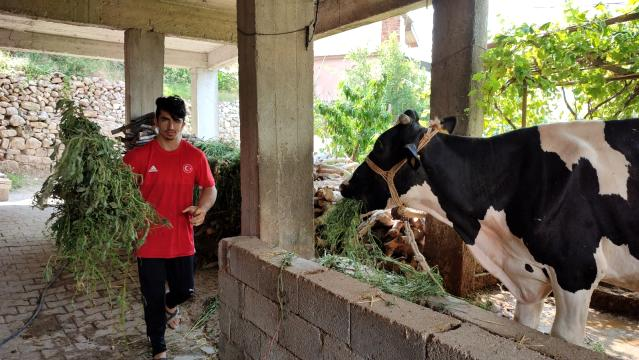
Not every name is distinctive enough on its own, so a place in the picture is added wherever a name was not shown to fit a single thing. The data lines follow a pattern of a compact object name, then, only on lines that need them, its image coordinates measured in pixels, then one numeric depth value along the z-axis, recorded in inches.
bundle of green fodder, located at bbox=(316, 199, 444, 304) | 120.3
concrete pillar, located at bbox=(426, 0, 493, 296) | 176.1
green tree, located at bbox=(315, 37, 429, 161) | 471.2
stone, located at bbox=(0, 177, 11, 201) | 509.7
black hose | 162.9
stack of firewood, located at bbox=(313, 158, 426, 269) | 227.0
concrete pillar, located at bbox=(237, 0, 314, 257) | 137.1
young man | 140.8
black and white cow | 105.7
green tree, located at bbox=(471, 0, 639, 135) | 167.9
